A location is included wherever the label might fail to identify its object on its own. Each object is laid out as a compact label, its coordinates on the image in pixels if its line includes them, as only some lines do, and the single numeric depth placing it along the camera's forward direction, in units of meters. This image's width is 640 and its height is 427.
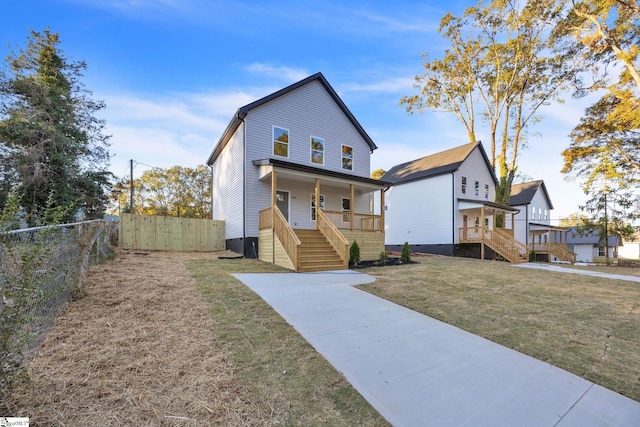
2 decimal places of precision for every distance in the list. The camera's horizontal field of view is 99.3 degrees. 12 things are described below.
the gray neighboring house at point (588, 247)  36.16
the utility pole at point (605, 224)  20.11
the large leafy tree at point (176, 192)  31.42
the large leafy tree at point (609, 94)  13.80
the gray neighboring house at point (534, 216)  23.88
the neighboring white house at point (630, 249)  39.12
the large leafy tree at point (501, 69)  18.30
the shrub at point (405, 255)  11.88
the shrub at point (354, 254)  10.43
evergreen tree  14.42
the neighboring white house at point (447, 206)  18.39
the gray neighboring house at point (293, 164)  11.99
